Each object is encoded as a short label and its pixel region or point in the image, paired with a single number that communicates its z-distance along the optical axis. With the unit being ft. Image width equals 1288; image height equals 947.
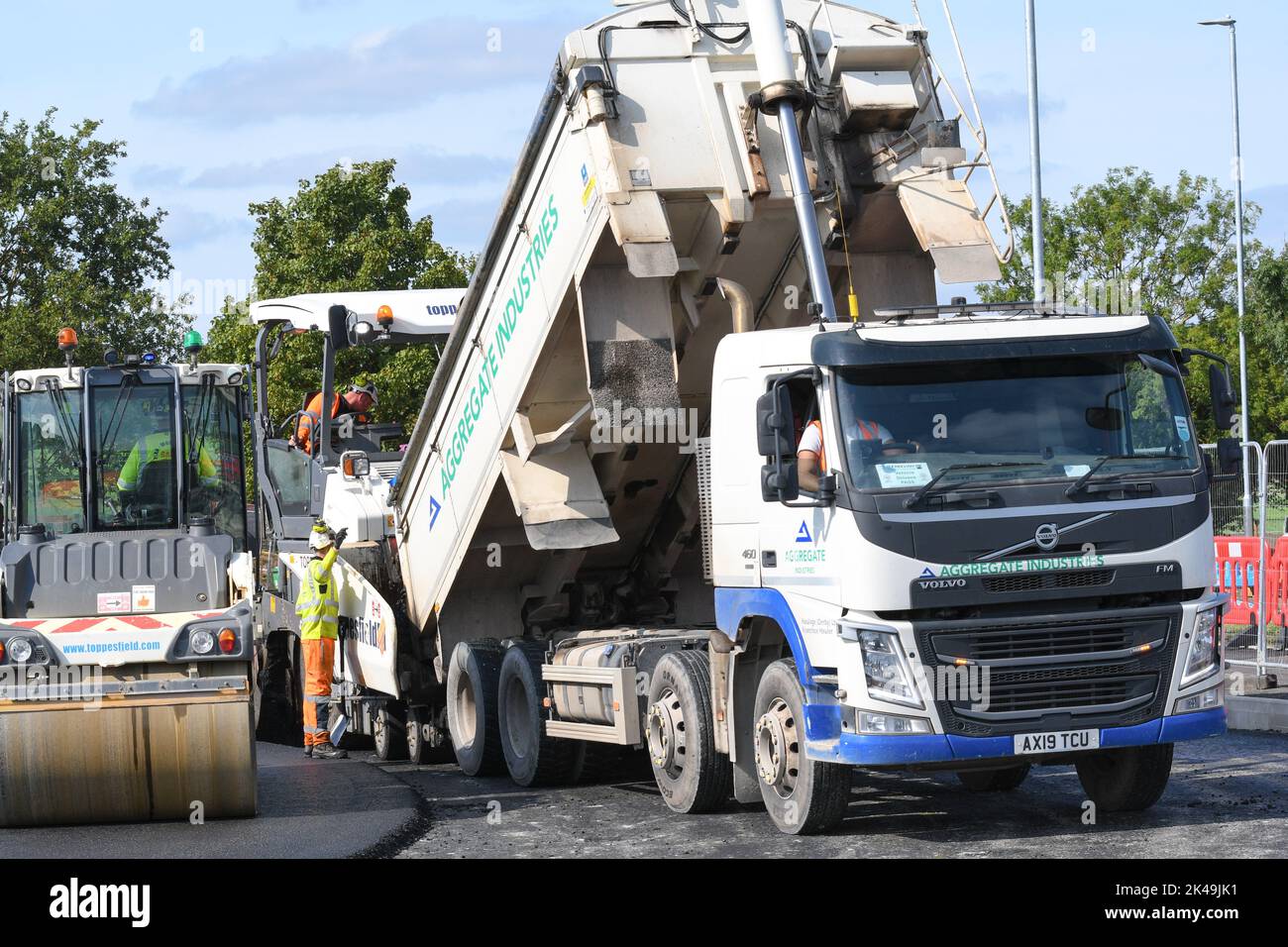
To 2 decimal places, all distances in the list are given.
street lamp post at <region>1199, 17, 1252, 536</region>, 106.01
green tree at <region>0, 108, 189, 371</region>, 116.67
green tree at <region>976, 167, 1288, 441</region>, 134.21
